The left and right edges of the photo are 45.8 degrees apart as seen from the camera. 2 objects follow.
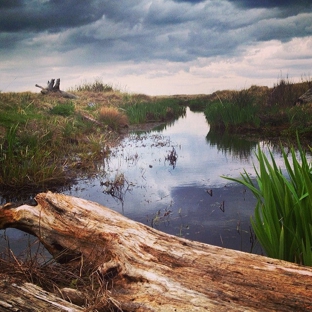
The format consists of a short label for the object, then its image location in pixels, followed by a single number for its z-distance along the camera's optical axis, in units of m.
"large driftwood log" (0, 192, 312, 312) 2.26
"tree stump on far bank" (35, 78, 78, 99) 23.10
